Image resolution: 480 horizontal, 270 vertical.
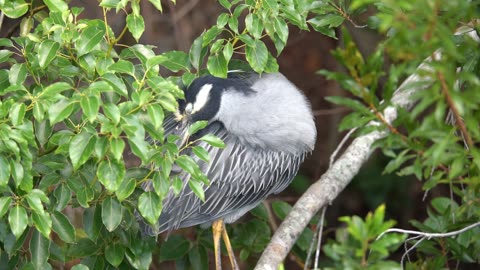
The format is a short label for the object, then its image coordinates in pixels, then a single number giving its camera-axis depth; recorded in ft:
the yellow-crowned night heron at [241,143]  21.33
